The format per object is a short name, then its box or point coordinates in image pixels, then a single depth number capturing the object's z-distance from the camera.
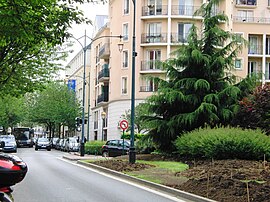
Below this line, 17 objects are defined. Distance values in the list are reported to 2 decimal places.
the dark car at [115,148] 35.22
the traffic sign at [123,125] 30.55
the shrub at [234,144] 21.56
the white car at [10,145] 47.87
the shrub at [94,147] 42.45
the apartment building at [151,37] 52.78
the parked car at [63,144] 55.95
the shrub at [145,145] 28.88
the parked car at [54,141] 66.45
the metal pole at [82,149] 37.15
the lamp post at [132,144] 22.56
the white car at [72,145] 51.22
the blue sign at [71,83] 65.10
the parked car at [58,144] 61.75
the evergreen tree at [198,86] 26.67
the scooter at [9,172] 6.46
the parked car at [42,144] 59.19
